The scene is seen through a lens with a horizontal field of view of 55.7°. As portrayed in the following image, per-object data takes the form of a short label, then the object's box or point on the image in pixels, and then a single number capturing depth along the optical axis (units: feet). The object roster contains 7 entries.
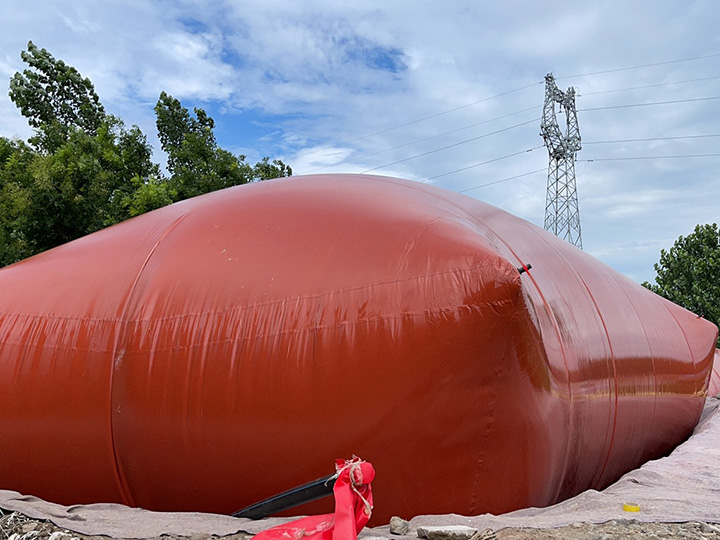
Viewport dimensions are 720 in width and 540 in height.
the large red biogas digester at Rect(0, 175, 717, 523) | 10.52
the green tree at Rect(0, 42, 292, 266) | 46.21
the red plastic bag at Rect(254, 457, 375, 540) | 8.59
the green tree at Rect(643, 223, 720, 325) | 66.18
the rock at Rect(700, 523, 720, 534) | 10.71
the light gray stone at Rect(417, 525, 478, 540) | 9.34
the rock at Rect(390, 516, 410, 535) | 9.80
